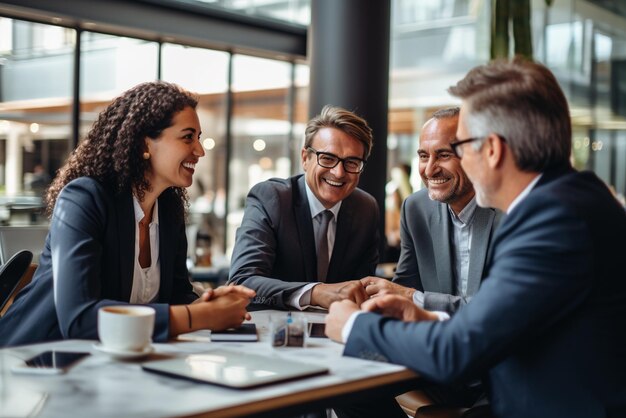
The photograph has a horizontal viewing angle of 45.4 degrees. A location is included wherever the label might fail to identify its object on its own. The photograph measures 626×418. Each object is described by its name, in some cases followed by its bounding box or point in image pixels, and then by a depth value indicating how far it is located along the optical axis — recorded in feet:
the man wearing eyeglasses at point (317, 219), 9.11
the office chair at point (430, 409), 6.25
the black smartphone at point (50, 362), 4.89
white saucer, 5.26
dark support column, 15.48
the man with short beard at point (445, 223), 8.58
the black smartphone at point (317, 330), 6.45
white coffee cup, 5.30
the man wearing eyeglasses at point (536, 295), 5.13
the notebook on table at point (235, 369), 4.72
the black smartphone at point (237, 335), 6.18
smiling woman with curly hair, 6.31
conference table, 4.17
